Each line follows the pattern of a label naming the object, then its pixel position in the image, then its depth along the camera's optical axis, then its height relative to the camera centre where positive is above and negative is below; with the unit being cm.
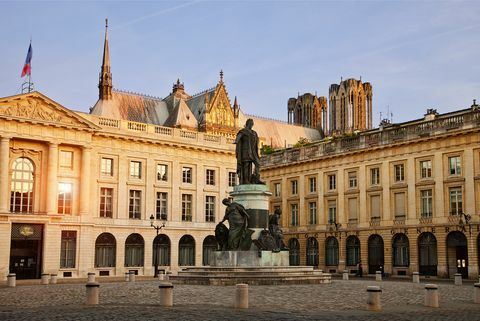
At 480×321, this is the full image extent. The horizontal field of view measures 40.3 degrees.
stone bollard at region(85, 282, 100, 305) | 2000 -140
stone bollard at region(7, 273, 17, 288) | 3724 -195
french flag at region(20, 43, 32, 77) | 5509 +1504
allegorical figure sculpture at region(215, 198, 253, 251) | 2867 +74
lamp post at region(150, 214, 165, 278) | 5088 -52
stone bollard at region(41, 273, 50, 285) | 4112 -201
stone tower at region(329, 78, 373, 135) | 12712 +2758
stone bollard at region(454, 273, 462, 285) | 3774 -172
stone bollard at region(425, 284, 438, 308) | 2086 -150
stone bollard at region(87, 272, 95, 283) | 3876 -174
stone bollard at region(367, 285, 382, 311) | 1920 -148
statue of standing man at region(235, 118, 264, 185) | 3027 +422
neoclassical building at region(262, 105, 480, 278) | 5025 +445
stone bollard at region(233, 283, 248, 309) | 1867 -139
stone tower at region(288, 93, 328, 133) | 13550 +2876
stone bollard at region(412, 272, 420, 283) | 4000 -177
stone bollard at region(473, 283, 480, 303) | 2282 -152
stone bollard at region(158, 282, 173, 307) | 1936 -140
